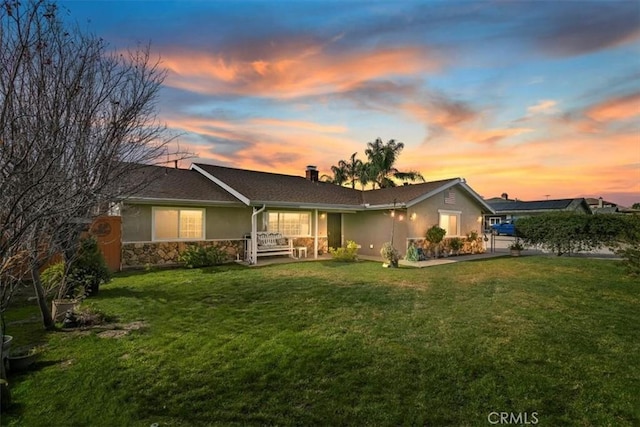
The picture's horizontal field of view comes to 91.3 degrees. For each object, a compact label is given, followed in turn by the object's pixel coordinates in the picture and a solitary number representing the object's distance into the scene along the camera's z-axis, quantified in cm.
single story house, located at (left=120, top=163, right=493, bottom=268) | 1177
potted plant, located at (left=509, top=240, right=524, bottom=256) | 1650
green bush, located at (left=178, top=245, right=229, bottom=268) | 1187
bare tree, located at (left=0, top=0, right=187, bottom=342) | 279
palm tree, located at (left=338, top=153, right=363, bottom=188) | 3090
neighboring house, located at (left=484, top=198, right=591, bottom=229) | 3519
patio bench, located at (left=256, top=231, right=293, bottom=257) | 1367
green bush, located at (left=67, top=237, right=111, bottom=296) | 685
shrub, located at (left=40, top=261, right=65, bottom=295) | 664
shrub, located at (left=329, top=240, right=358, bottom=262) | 1379
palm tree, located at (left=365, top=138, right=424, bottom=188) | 2886
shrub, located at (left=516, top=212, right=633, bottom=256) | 1558
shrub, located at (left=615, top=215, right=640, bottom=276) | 866
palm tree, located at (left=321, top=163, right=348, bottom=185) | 3183
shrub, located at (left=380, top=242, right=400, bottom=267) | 1222
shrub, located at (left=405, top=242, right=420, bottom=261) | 1397
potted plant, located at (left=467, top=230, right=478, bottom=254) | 1728
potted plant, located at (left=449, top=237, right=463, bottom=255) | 1627
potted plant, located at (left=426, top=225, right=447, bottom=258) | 1506
